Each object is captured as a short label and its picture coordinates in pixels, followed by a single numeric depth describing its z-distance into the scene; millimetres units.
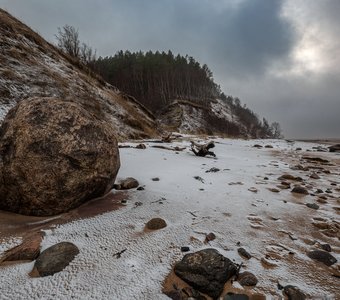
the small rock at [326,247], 2633
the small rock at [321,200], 4145
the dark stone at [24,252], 2123
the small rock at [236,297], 1848
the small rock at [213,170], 5980
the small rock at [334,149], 14148
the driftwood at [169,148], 9191
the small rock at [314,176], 6100
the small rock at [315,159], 9588
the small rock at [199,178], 5020
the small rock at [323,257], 2385
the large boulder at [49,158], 2900
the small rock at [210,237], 2645
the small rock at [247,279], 2012
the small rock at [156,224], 2854
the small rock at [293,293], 1868
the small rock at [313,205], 3864
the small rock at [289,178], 5715
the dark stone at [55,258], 1997
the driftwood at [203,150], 8438
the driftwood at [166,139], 12320
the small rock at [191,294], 1855
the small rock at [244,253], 2391
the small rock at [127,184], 4043
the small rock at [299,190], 4594
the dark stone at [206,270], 1932
